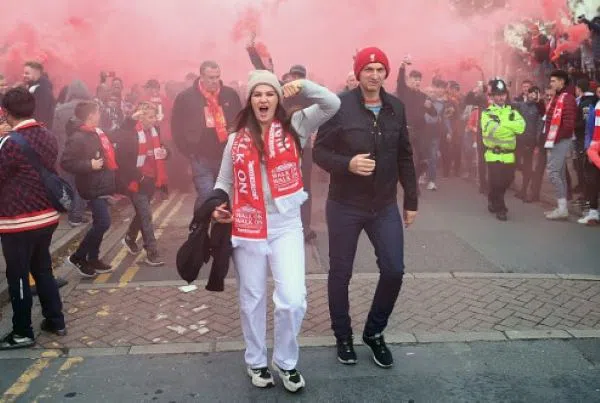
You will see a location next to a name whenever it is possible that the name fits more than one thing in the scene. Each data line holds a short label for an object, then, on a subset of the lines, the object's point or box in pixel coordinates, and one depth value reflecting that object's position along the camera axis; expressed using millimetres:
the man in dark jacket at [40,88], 8805
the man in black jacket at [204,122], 6645
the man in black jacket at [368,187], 3902
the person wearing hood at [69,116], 8023
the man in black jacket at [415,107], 9711
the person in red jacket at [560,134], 8391
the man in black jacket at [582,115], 8617
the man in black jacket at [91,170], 5832
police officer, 8242
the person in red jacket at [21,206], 4363
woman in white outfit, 3553
